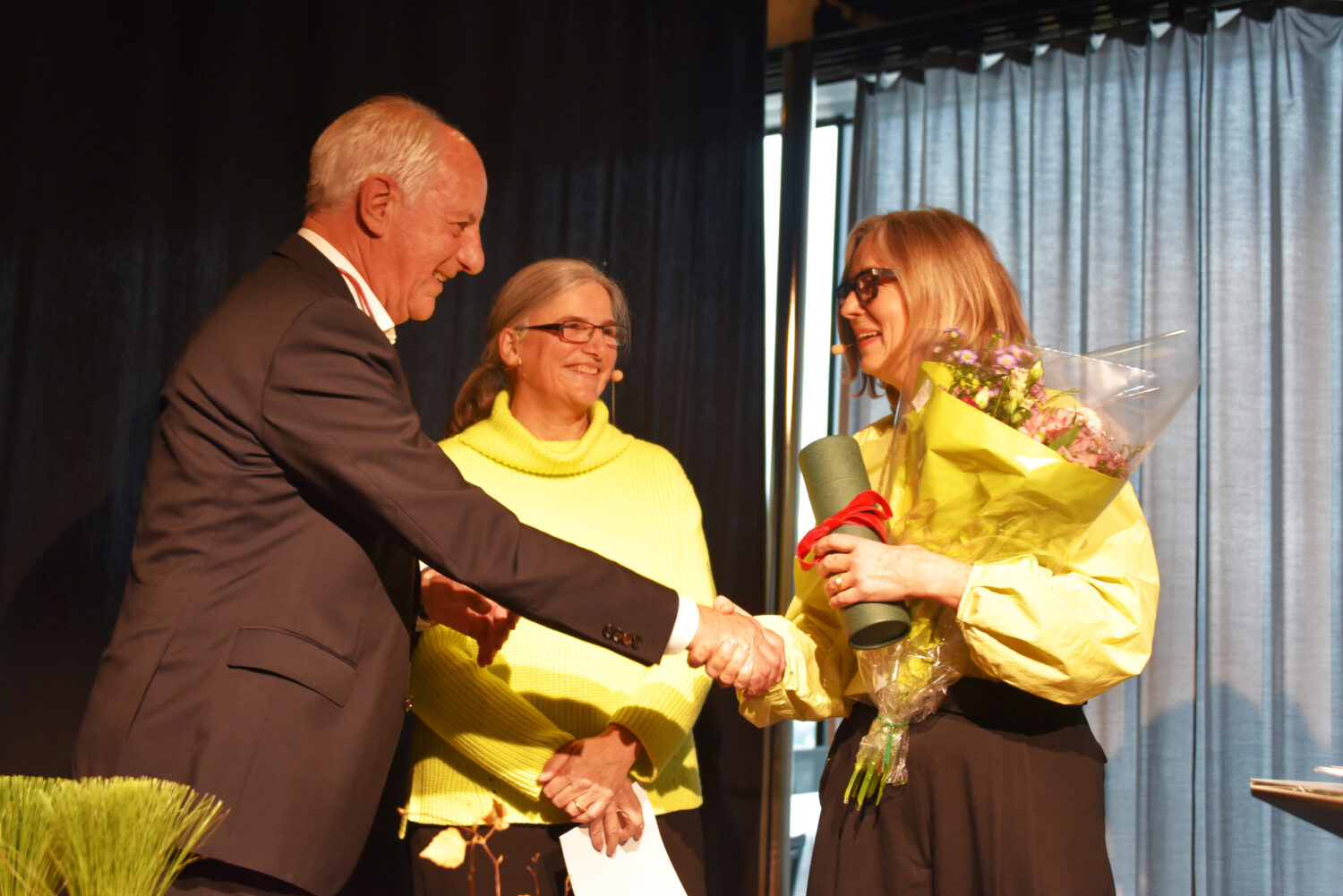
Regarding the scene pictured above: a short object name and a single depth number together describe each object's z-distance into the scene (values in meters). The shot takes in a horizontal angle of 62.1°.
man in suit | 1.46
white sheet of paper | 1.97
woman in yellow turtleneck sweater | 2.10
